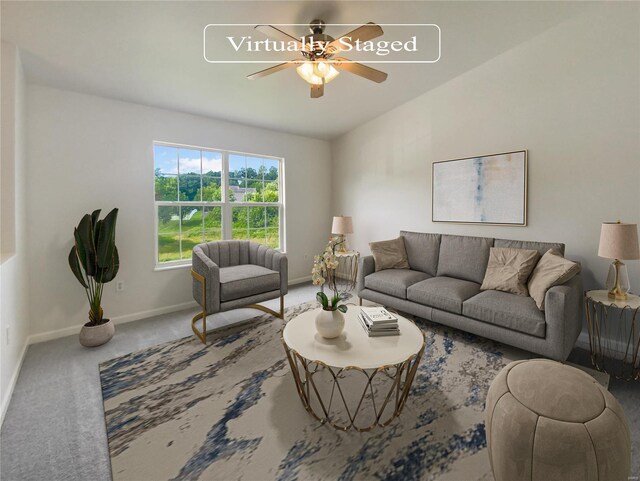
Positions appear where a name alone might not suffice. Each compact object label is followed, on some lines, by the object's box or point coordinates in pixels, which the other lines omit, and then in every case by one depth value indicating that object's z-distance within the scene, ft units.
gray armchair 9.34
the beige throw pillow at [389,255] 12.32
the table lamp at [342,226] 15.01
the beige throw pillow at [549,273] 7.68
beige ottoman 3.45
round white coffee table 5.40
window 12.13
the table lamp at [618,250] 7.14
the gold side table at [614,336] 7.43
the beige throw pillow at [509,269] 8.91
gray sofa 7.33
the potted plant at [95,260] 8.91
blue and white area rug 4.81
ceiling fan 6.91
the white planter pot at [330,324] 6.09
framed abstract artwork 10.48
